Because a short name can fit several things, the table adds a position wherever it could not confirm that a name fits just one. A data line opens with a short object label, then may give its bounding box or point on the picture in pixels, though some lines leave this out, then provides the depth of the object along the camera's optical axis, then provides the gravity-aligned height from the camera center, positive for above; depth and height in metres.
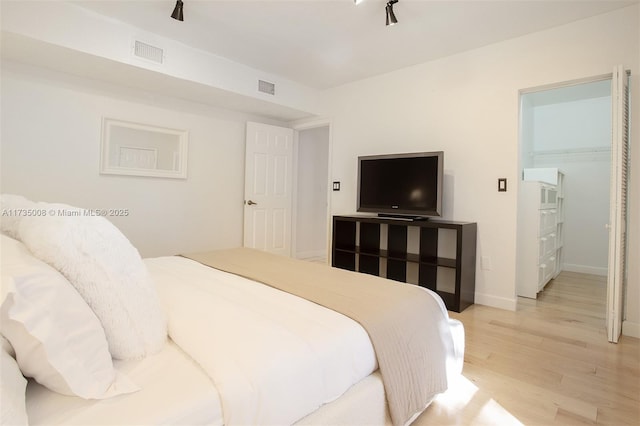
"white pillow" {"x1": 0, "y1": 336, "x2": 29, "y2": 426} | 0.59 -0.36
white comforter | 0.83 -0.40
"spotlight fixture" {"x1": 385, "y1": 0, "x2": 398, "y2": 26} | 2.47 +1.57
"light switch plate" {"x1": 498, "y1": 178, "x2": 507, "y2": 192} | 3.09 +0.33
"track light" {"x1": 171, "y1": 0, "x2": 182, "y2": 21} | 2.47 +1.53
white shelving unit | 3.46 -0.19
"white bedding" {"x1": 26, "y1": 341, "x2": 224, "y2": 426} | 0.69 -0.44
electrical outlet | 3.21 -0.44
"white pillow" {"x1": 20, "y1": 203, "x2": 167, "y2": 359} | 0.88 -0.19
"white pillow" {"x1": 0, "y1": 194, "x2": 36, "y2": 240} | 1.15 -0.02
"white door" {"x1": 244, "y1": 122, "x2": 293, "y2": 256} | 4.44 +0.35
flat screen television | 3.30 +0.35
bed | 0.71 -0.39
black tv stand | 3.04 -0.40
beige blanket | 1.21 -0.43
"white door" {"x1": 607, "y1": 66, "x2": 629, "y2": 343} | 2.34 +0.18
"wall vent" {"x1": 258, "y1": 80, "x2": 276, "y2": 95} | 3.88 +1.52
